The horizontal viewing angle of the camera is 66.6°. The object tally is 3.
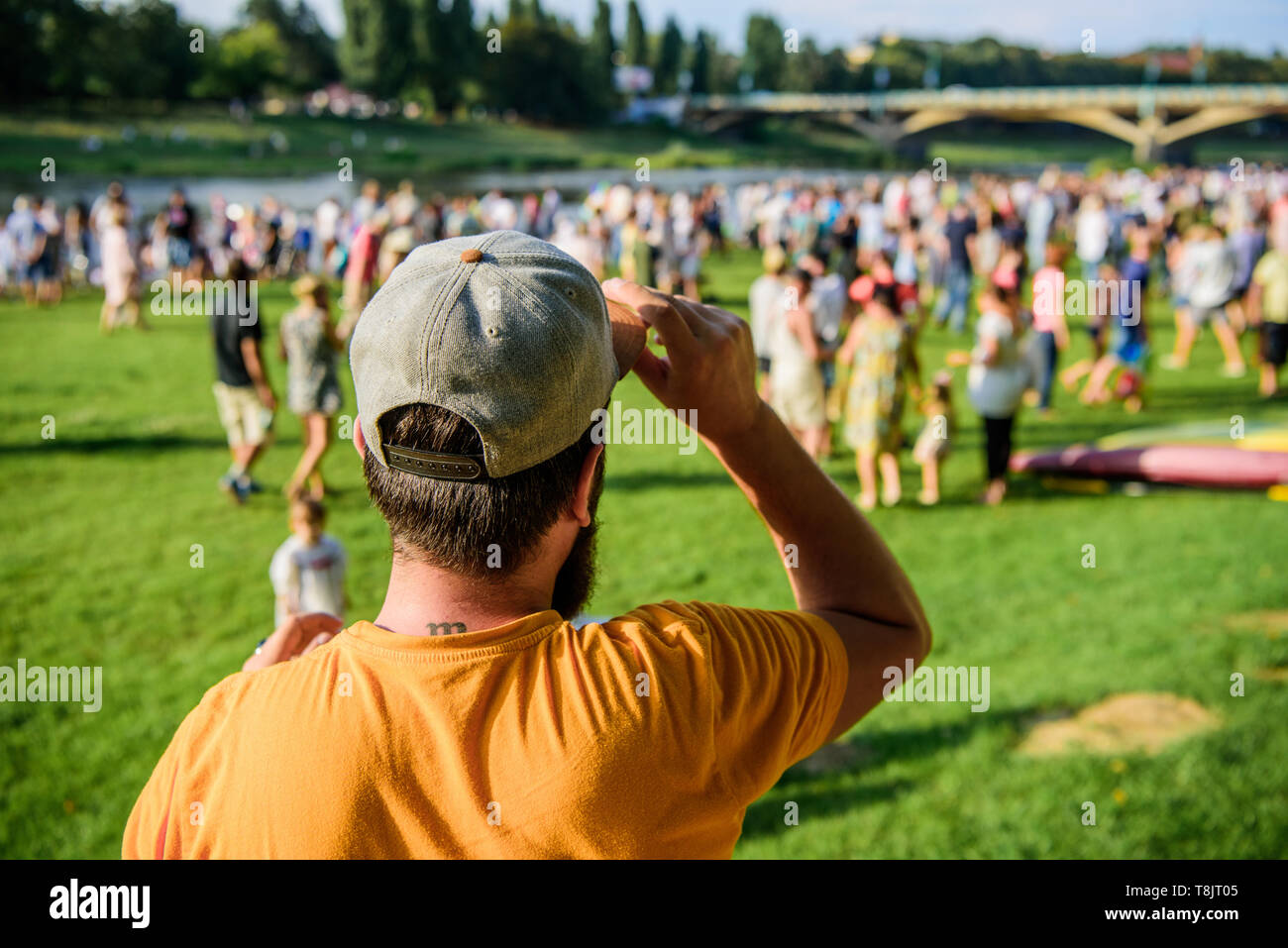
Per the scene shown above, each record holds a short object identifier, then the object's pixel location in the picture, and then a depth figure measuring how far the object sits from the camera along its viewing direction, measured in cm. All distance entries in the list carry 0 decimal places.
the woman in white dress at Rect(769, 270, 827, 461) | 902
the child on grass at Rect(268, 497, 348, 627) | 518
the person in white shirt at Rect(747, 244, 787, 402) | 953
